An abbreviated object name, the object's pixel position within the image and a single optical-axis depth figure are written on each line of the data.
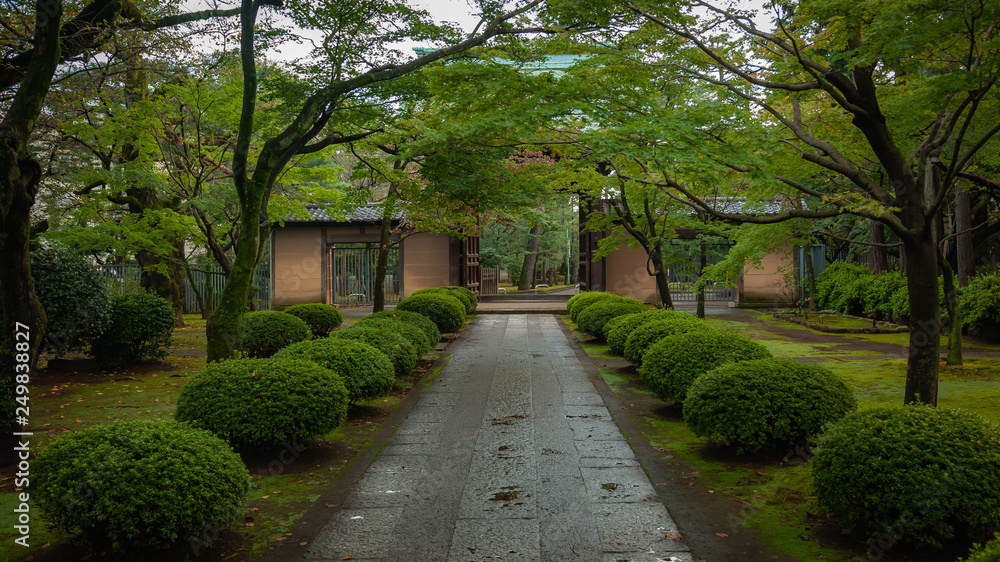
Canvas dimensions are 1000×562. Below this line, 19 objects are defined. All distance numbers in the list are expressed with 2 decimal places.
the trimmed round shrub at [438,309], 14.32
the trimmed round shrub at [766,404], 5.02
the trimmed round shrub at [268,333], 10.30
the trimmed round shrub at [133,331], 10.08
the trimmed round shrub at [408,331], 9.48
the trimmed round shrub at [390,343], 8.15
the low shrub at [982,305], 12.17
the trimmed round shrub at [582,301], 15.26
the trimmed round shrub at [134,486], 3.27
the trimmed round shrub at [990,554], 2.15
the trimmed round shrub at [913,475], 3.33
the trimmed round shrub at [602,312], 12.50
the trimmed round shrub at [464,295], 18.10
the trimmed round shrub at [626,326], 9.51
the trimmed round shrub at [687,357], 6.51
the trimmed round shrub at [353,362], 6.56
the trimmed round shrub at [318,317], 13.34
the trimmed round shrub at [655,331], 8.06
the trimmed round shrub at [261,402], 5.05
